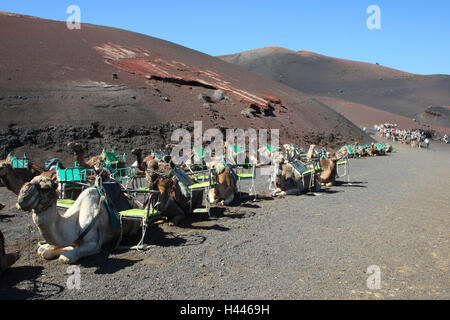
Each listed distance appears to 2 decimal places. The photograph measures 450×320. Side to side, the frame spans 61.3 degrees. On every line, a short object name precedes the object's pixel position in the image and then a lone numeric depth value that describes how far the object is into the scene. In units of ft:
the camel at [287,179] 37.09
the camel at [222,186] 31.91
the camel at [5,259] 16.26
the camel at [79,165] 27.20
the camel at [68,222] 15.88
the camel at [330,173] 43.50
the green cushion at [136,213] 19.80
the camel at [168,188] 24.44
